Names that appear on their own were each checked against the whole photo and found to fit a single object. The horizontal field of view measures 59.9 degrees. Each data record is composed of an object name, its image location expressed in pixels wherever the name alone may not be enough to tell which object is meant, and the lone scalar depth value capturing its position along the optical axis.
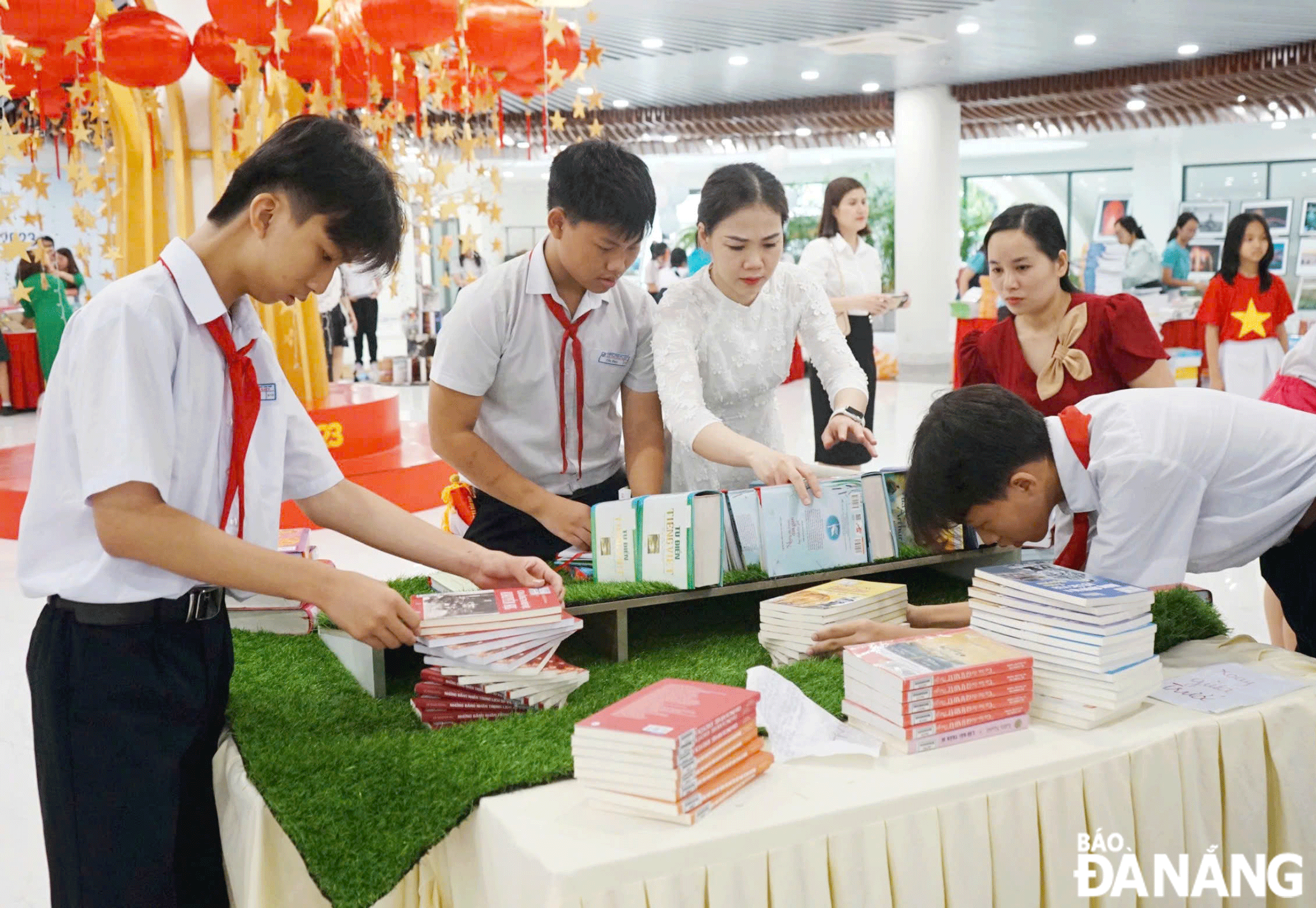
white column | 13.05
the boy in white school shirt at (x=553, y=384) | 2.37
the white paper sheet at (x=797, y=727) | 1.64
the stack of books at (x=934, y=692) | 1.64
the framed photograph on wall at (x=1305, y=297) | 13.57
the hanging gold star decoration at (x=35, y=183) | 5.73
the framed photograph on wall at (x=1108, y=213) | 17.83
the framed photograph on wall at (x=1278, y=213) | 15.40
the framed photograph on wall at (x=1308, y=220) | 15.25
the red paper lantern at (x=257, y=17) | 4.83
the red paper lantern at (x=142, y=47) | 5.12
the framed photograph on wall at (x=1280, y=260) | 15.30
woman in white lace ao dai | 2.47
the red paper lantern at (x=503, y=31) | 5.08
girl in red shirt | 6.44
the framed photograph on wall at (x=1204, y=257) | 15.82
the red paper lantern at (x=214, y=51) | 5.54
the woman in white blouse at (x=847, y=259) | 6.05
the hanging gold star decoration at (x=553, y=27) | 5.00
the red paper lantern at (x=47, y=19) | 4.73
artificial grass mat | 1.53
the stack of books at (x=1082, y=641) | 1.75
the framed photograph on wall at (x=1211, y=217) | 15.95
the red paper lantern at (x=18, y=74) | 5.59
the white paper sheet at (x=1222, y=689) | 1.84
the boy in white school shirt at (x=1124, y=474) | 1.87
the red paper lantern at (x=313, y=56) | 5.76
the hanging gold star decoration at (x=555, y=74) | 5.36
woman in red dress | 2.86
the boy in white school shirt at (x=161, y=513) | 1.48
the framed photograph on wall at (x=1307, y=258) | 14.75
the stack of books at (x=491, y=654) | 1.78
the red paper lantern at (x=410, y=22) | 4.80
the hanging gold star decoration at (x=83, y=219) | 5.94
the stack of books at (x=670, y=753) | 1.41
